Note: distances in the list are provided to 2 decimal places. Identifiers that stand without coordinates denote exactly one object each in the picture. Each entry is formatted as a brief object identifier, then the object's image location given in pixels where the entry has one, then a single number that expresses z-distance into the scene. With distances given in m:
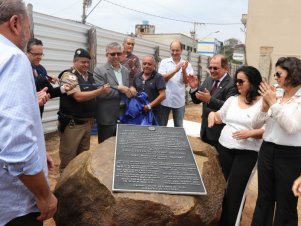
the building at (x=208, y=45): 35.78
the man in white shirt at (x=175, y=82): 3.94
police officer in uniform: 2.82
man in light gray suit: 3.12
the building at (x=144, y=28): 29.71
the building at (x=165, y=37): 27.59
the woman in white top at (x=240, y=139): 2.38
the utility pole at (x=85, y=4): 14.29
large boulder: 1.94
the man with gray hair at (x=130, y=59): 3.87
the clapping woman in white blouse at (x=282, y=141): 2.10
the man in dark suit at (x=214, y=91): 2.89
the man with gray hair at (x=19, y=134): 1.07
